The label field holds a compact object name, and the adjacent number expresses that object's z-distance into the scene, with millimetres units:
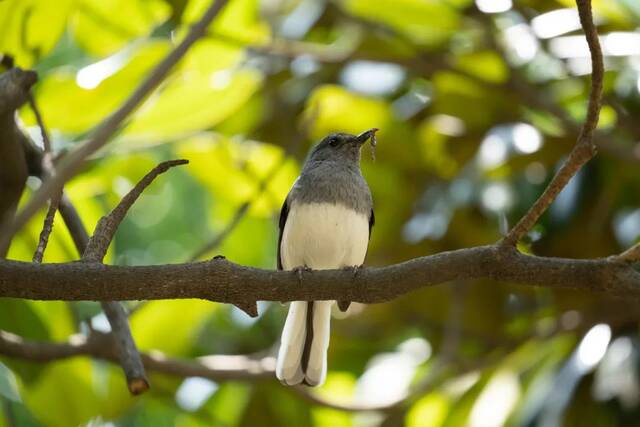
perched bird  7645
